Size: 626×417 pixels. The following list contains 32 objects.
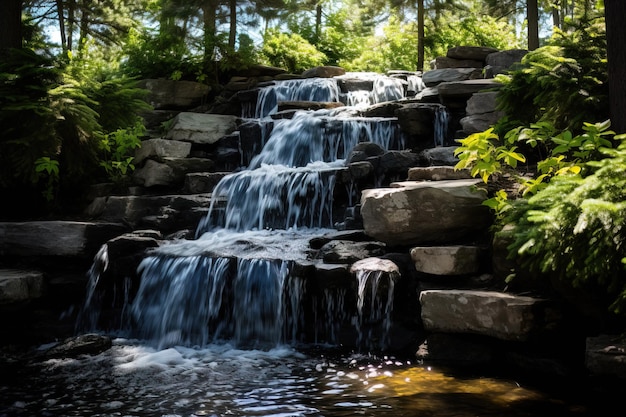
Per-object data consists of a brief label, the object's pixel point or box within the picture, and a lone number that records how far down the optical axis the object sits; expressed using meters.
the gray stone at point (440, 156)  8.33
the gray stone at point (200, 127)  11.17
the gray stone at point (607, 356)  4.28
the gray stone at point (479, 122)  8.68
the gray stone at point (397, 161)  8.39
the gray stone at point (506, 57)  12.80
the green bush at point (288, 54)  16.73
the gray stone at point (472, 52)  14.38
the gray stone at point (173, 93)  13.13
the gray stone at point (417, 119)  9.97
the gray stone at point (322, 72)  14.94
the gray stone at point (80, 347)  6.09
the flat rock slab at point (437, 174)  7.02
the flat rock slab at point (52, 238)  7.93
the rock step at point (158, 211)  8.84
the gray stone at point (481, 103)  8.86
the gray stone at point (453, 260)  5.89
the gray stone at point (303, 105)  12.25
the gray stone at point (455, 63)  14.41
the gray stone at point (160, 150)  10.22
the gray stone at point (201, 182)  9.70
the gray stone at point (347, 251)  6.48
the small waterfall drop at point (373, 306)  6.02
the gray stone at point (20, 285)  7.04
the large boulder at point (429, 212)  6.15
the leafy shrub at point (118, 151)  9.89
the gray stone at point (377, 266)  6.05
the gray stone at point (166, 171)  9.83
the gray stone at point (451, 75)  12.82
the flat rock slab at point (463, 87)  10.19
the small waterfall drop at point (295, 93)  13.20
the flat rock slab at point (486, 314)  5.04
